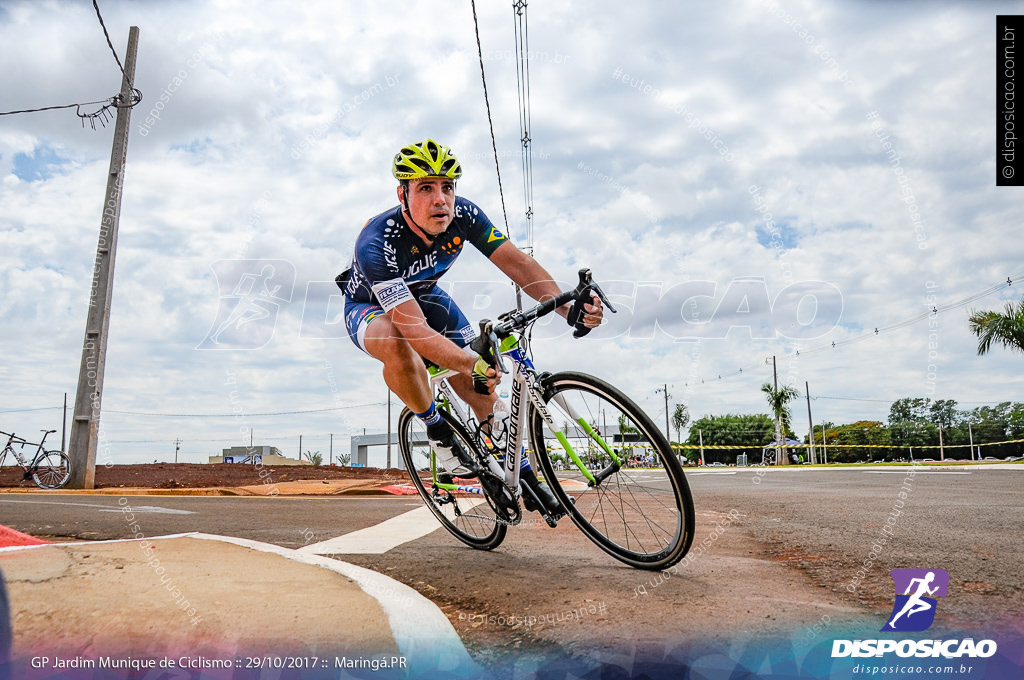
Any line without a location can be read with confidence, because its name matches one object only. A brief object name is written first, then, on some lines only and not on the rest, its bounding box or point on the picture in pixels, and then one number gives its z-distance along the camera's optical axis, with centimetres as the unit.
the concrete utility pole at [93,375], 1213
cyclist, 372
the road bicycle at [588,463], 324
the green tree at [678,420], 5473
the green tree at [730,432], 7394
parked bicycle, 1299
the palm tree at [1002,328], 1758
